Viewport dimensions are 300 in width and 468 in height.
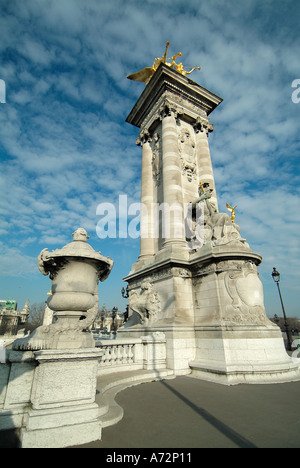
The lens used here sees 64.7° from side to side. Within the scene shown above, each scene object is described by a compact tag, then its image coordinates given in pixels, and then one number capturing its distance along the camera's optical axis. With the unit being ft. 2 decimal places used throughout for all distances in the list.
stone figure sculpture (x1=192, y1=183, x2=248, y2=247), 34.63
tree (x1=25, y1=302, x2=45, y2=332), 233.55
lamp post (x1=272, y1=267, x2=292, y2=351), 54.49
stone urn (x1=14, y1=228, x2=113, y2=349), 13.55
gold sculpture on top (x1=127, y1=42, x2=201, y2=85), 61.82
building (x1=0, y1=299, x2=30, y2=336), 207.37
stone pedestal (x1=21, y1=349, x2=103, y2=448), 10.85
